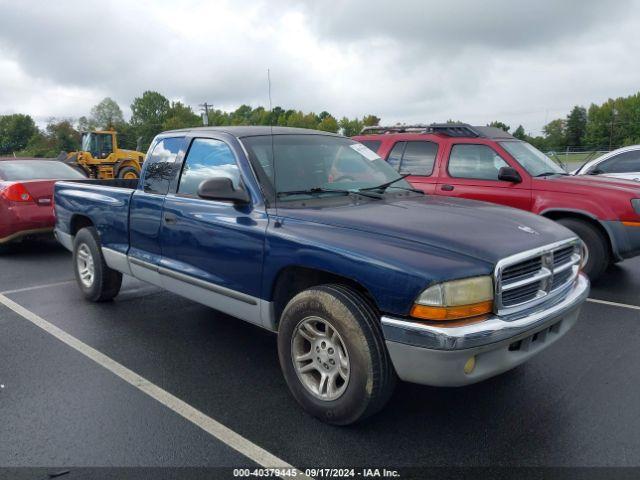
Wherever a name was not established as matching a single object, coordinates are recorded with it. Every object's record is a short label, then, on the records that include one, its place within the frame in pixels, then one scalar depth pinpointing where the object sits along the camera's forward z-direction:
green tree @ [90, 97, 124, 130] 113.44
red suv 5.93
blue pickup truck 2.65
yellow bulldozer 23.53
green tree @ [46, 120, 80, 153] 91.12
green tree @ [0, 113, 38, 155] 104.19
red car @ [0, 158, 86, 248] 7.76
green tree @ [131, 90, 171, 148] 102.69
